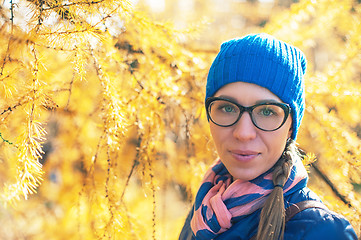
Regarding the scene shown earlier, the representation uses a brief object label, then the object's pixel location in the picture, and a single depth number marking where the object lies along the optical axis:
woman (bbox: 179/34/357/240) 0.94
